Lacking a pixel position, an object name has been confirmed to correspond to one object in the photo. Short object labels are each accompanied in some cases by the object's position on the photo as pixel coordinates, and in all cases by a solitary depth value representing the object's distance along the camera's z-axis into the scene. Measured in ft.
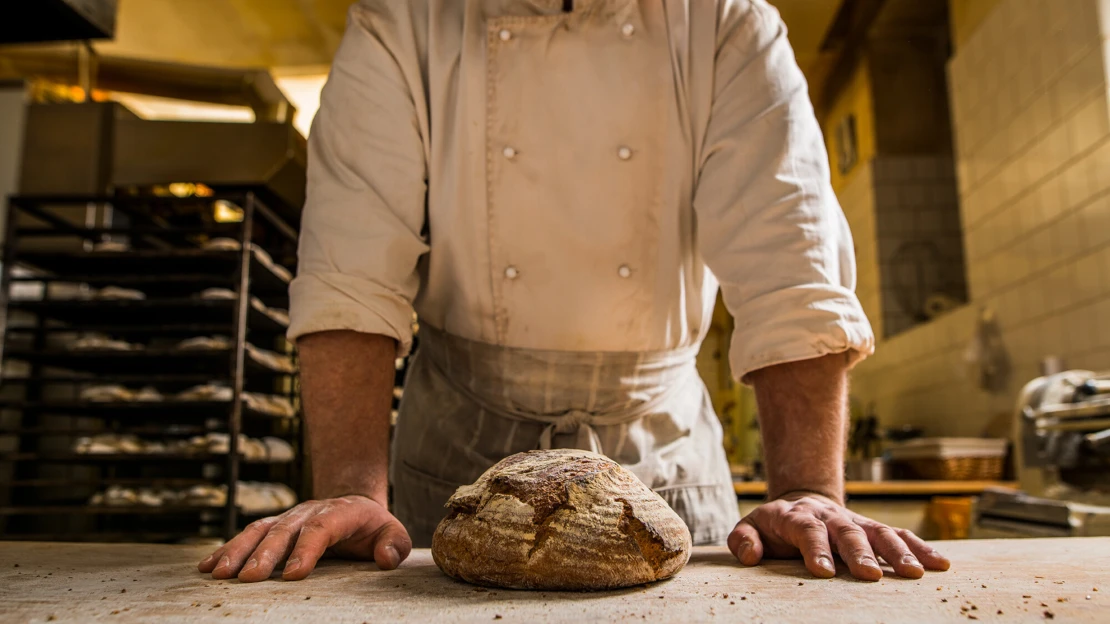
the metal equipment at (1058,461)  5.78
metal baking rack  9.24
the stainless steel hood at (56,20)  4.91
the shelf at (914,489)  8.82
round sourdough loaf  2.25
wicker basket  9.86
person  3.57
